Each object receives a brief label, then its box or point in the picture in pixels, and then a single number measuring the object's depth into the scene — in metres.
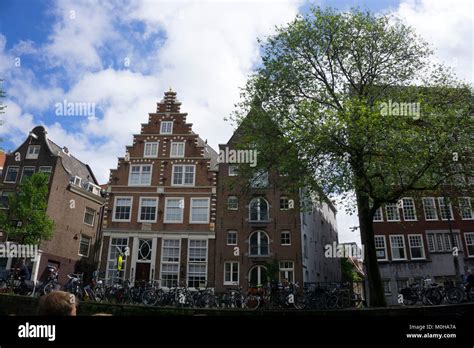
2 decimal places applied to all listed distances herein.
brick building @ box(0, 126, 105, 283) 37.28
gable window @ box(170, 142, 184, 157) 36.97
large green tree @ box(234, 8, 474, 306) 17.36
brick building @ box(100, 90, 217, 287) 33.09
